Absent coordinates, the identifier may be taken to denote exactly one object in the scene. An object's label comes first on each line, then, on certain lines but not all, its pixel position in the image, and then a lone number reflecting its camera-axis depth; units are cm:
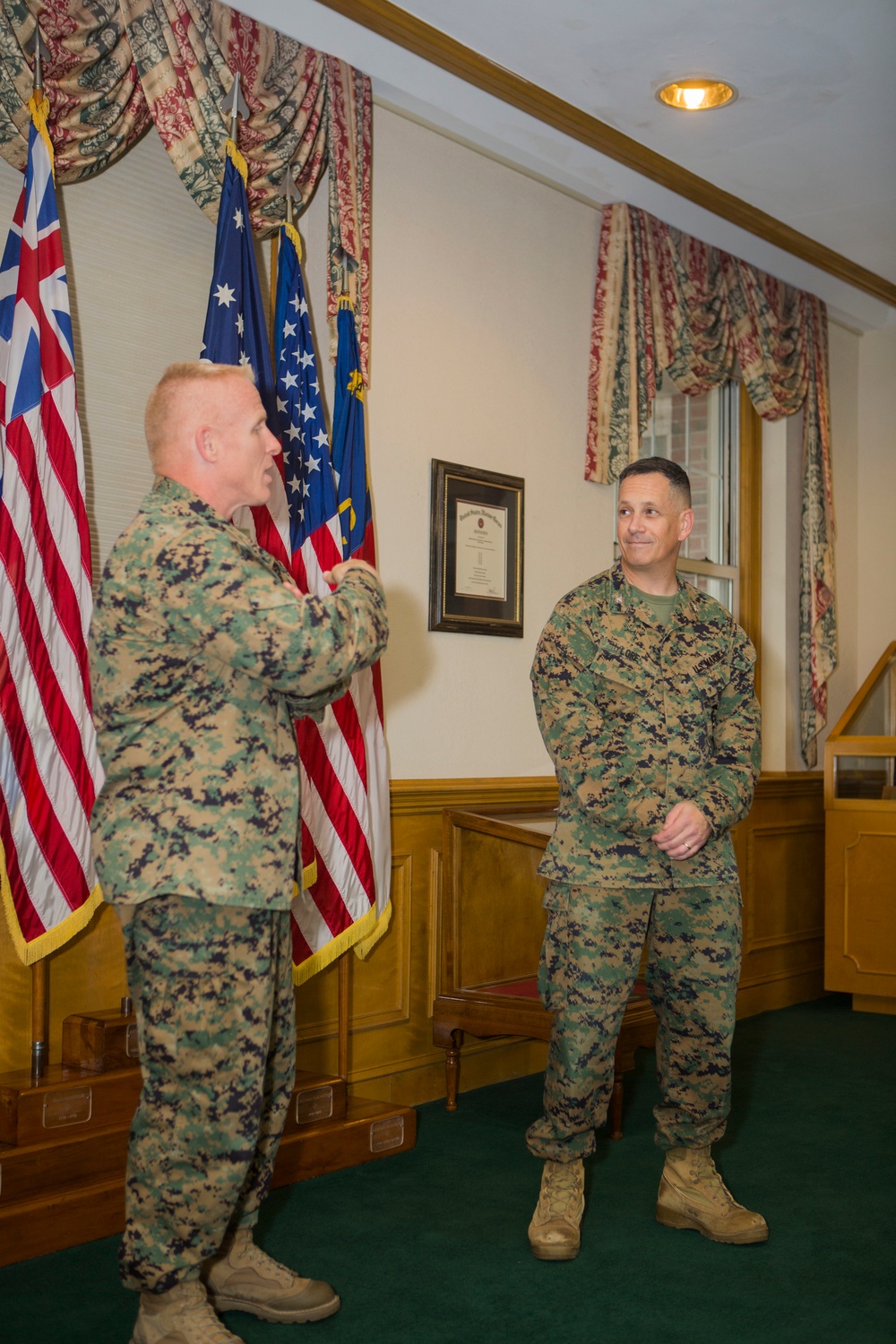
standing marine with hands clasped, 260
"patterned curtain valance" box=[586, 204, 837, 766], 473
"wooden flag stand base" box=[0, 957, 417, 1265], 258
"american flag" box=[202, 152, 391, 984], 328
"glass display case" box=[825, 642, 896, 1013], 534
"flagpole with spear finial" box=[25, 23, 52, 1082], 284
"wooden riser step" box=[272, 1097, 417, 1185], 307
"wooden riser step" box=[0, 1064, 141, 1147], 265
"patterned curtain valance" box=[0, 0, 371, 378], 298
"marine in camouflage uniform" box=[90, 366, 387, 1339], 193
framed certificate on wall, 412
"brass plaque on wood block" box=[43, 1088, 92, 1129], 270
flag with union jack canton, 279
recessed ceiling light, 401
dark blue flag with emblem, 352
